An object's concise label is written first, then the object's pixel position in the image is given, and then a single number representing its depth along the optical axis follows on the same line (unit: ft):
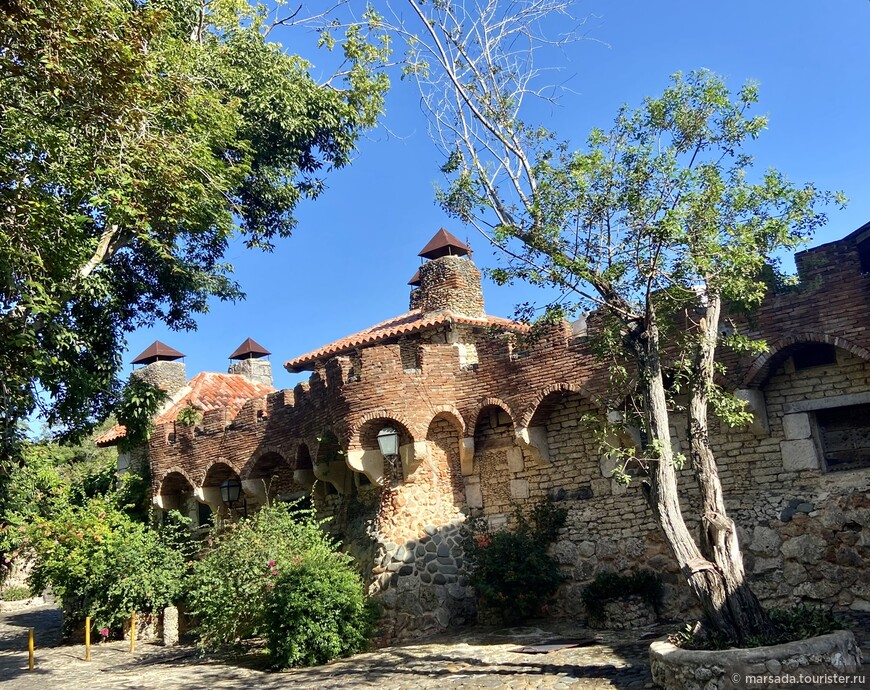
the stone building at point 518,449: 32.86
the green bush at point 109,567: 49.42
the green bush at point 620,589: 35.29
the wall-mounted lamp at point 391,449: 41.91
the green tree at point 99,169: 25.46
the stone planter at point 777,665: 22.67
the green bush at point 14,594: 82.99
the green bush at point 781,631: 24.58
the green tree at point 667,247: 27.66
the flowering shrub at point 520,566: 37.65
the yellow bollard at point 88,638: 44.01
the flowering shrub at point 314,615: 35.70
